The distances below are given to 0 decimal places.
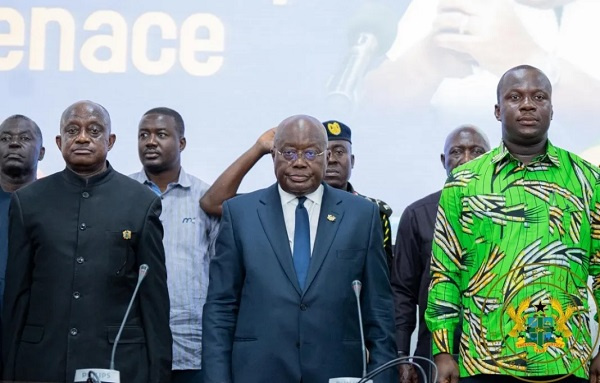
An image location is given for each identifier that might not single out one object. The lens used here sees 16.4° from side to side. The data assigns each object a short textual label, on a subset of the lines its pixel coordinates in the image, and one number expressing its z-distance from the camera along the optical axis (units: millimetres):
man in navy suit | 6766
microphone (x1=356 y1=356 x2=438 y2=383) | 5536
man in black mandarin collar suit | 7080
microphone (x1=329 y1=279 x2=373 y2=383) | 5659
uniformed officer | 9410
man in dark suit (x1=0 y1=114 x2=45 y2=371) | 9249
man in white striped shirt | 8429
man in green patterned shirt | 6226
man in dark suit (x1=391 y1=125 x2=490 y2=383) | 8743
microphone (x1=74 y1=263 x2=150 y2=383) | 5759
